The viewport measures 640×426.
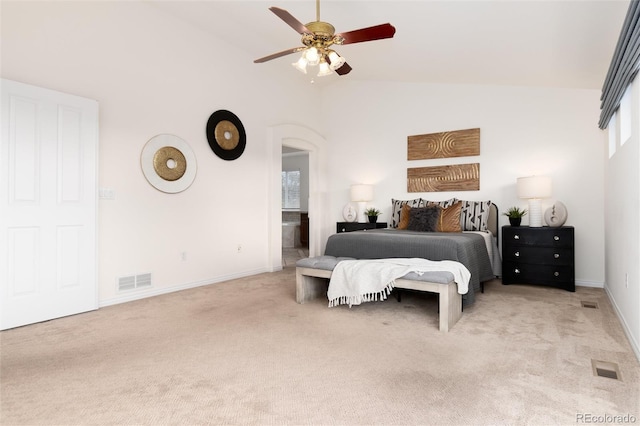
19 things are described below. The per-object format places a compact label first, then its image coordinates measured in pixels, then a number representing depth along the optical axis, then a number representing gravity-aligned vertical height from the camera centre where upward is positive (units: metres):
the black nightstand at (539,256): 4.11 -0.50
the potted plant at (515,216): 4.54 -0.03
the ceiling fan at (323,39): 2.73 +1.39
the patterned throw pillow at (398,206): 5.45 +0.12
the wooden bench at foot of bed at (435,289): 2.79 -0.64
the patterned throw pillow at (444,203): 5.14 +0.16
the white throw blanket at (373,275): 3.00 -0.53
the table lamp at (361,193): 5.88 +0.34
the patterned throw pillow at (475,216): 4.81 -0.03
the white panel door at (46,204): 2.94 +0.09
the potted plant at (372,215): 5.85 -0.02
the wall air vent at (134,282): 3.76 -0.72
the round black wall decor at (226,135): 4.70 +1.07
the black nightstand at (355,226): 5.73 -0.19
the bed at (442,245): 3.43 -0.33
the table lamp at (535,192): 4.31 +0.26
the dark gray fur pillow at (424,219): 4.65 -0.07
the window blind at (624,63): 2.02 +1.00
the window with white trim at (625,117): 2.95 +0.80
